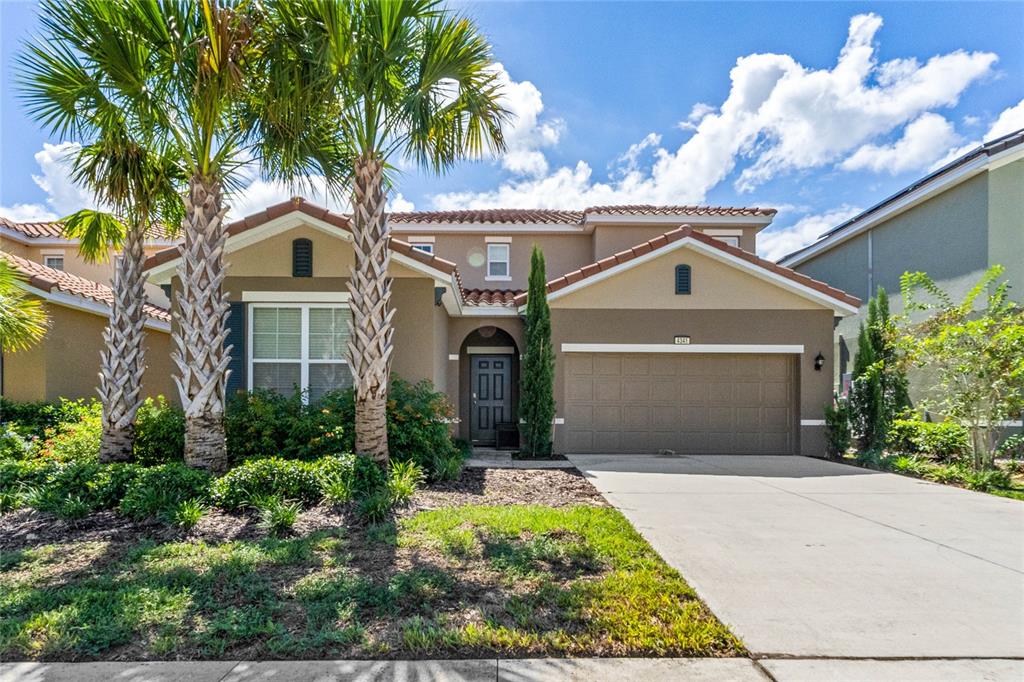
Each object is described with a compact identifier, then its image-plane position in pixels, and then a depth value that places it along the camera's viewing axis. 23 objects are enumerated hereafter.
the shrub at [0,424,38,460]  7.99
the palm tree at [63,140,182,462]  7.29
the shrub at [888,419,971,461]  9.64
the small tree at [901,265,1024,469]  8.59
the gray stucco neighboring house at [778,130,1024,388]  11.74
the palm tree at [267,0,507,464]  6.38
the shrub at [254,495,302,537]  5.34
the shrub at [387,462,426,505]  6.32
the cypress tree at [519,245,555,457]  10.86
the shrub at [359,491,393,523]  5.73
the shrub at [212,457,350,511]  6.02
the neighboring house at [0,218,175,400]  10.63
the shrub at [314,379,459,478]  7.75
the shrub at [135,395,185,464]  7.69
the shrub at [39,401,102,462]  7.64
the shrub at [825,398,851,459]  11.12
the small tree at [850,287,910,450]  10.96
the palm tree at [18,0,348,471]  6.21
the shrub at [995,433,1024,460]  8.80
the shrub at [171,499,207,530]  5.42
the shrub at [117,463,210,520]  5.72
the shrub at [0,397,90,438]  9.73
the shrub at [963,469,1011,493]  8.20
